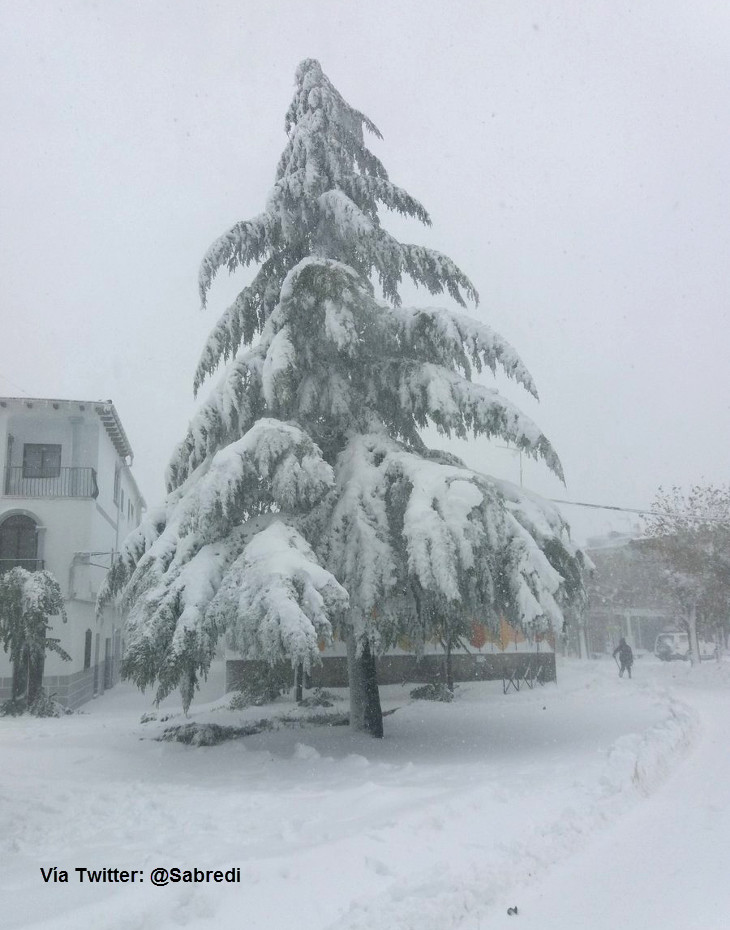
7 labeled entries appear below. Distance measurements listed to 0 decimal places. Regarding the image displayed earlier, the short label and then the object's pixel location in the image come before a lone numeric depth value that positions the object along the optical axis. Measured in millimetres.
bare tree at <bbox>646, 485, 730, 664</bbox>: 26734
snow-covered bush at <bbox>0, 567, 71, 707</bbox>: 16516
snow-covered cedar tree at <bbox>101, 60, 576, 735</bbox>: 8273
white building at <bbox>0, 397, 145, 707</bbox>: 19719
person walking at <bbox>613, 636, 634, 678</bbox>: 26703
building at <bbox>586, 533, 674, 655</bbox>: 36475
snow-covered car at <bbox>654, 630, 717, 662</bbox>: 41531
